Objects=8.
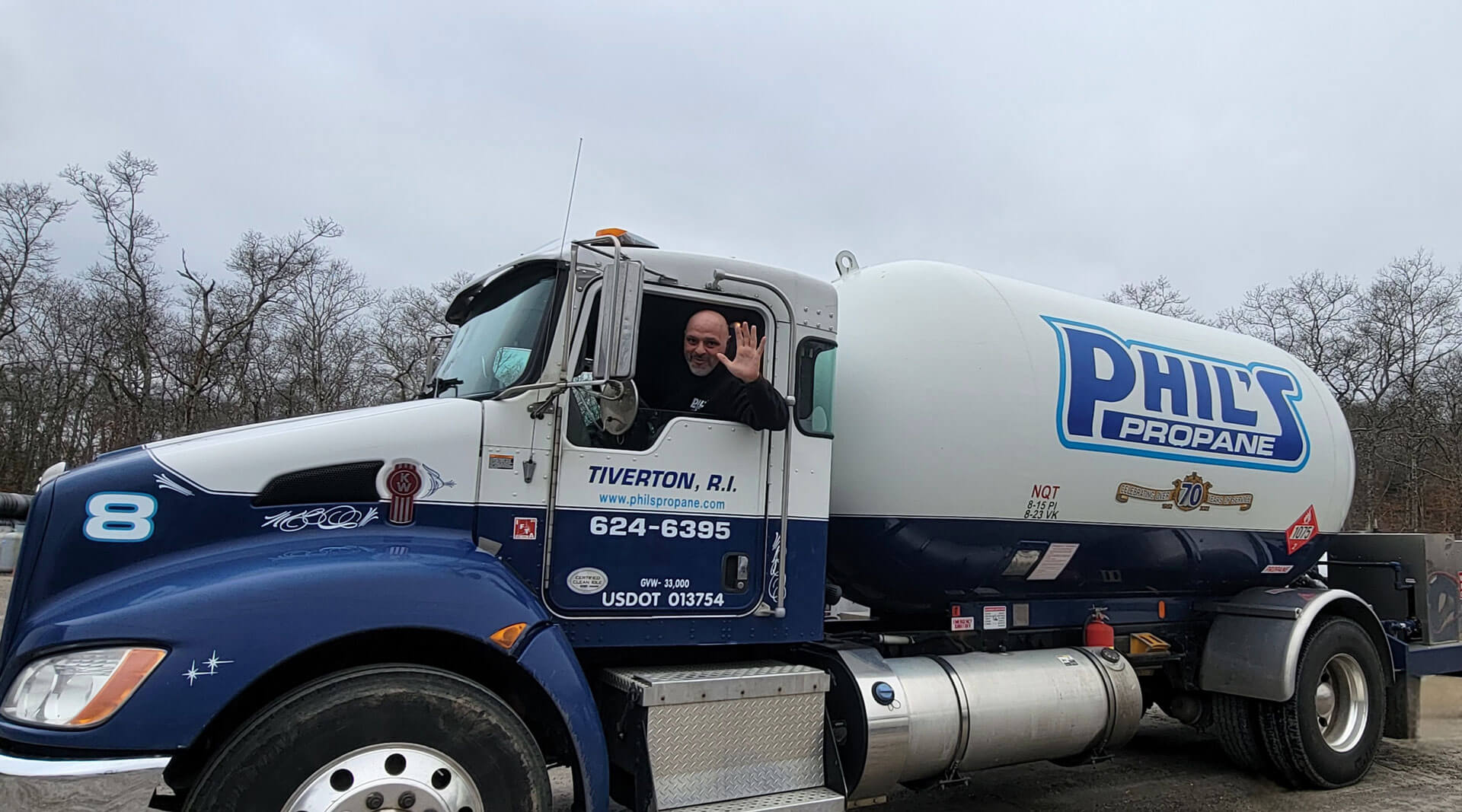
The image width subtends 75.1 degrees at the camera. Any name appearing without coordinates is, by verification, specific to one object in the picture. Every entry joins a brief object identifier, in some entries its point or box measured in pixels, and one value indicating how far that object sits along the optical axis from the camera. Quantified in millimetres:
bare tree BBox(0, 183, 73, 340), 38344
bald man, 4527
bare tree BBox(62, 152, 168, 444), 36906
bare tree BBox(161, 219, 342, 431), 37094
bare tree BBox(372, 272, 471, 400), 37875
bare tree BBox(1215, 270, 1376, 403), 42062
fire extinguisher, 6246
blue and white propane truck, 3371
